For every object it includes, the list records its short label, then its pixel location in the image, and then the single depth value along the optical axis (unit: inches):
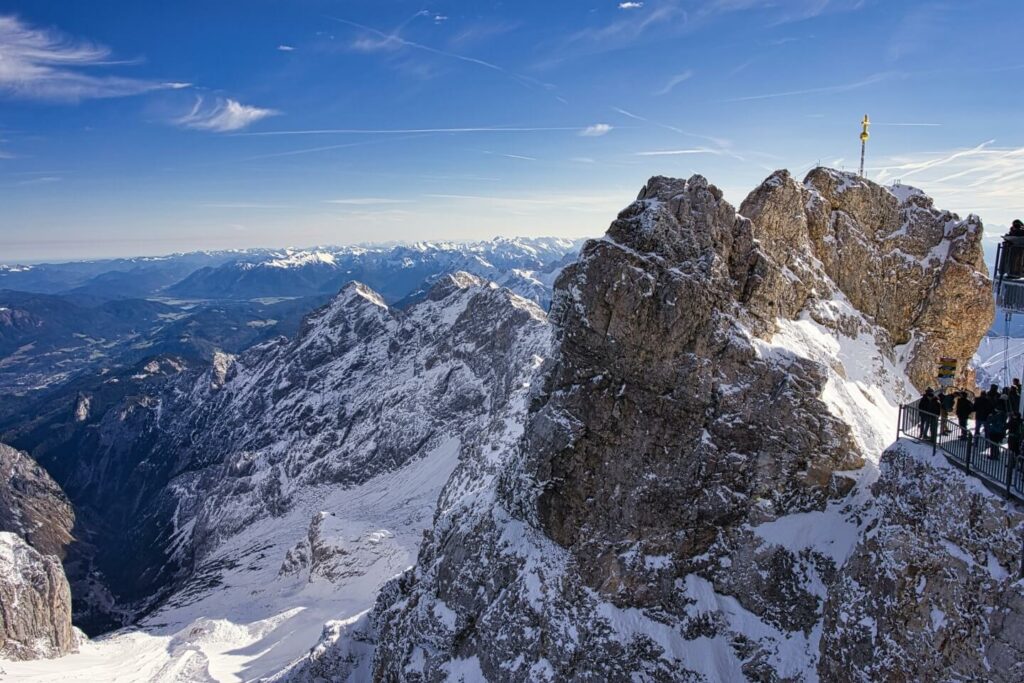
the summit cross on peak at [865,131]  1519.6
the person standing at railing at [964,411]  890.1
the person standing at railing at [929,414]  935.7
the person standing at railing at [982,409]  899.4
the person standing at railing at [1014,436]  787.4
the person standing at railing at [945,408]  921.8
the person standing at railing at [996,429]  836.6
